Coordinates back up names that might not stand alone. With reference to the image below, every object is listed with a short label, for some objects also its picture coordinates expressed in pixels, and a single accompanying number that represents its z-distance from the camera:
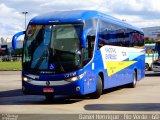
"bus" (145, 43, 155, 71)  44.25
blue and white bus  15.81
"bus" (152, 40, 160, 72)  35.14
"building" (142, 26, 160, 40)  87.32
